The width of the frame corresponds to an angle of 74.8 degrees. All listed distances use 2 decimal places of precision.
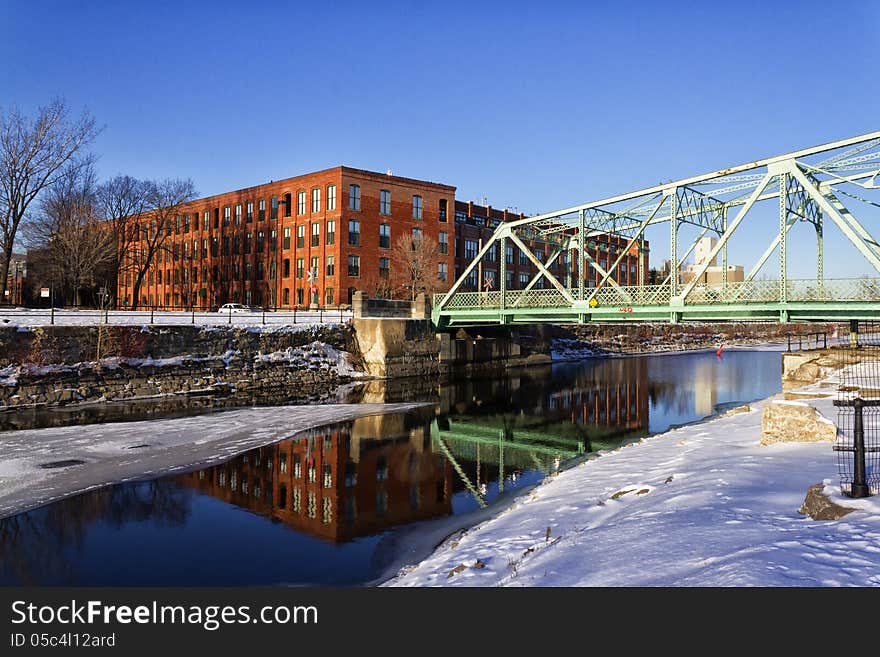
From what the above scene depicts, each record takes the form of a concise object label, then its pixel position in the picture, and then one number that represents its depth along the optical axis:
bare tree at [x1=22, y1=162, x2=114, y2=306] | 46.72
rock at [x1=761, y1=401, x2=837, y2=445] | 11.25
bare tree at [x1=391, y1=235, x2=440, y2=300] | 56.00
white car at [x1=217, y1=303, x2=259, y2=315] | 53.08
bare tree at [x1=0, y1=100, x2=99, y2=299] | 41.53
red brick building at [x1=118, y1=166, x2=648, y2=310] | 56.91
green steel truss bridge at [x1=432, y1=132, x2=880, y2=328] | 23.73
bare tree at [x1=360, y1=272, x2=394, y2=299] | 56.31
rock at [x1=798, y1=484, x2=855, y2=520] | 6.96
